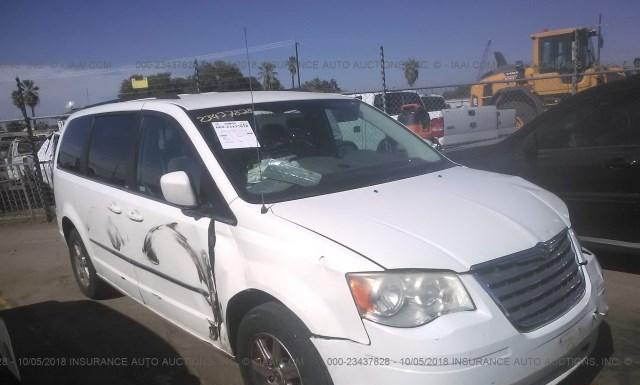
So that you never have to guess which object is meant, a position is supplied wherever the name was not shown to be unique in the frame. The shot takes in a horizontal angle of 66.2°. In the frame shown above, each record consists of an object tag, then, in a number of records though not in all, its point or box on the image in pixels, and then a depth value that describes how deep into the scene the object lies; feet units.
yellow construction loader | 41.83
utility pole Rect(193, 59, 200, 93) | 29.32
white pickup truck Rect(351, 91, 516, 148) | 33.22
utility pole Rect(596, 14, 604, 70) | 38.51
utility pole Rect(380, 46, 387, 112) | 24.90
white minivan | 6.77
